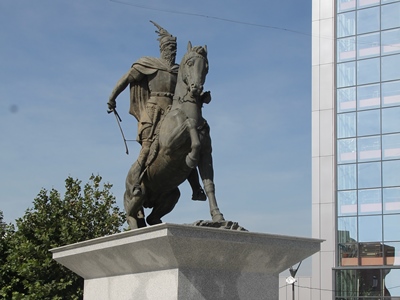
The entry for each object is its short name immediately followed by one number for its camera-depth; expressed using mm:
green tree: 23219
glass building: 41344
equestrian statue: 9359
